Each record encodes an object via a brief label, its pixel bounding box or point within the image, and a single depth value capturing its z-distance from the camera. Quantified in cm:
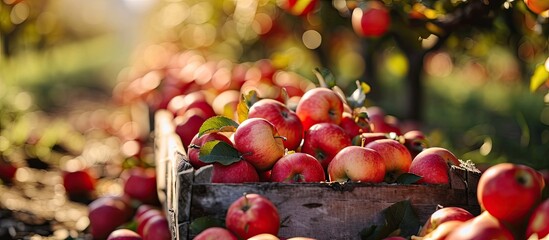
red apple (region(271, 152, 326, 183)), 204
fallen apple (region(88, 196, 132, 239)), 304
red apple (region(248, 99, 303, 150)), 232
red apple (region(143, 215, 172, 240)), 252
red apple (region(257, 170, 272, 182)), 218
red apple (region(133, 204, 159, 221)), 299
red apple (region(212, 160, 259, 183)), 203
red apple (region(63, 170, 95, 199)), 407
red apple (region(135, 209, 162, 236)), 268
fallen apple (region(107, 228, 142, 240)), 245
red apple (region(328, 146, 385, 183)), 203
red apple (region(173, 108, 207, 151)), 288
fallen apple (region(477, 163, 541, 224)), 147
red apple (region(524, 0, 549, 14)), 213
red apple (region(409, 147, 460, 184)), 211
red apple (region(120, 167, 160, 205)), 339
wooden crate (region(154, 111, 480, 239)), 192
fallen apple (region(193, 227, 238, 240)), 171
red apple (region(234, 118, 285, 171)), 211
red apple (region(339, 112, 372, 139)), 256
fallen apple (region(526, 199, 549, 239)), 140
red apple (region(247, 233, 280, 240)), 157
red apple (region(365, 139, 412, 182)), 220
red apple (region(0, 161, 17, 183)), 436
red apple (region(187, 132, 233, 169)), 216
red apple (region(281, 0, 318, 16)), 338
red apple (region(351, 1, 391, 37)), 325
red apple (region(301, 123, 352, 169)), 229
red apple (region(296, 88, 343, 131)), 251
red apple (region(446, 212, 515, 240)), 142
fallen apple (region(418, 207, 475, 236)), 172
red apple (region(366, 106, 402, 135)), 303
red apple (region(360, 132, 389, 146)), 246
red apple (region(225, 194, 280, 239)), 173
